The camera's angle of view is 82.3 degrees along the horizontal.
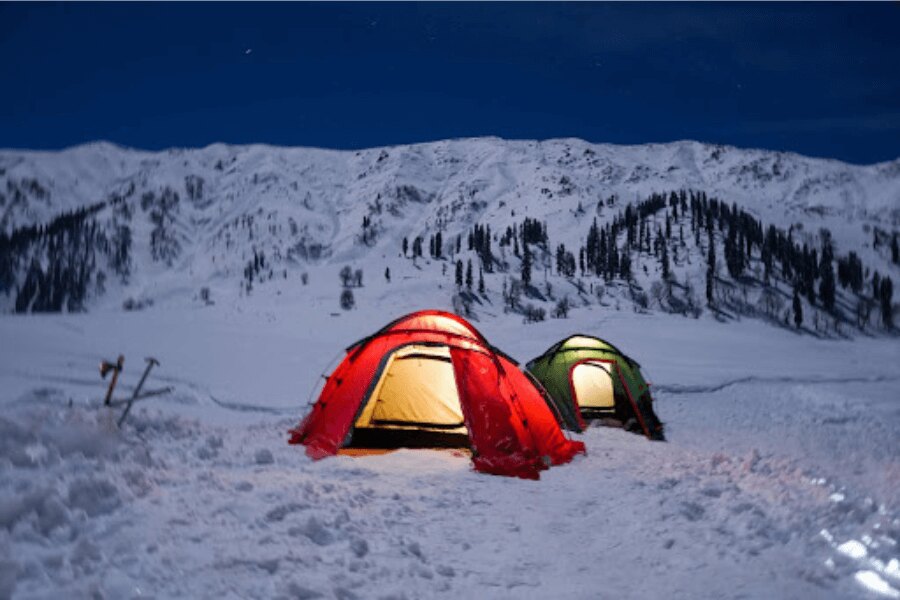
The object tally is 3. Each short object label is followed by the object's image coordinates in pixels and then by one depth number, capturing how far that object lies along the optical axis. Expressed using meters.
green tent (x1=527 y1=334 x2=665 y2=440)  12.49
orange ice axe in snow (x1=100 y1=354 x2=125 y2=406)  7.30
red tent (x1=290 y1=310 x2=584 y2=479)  8.45
